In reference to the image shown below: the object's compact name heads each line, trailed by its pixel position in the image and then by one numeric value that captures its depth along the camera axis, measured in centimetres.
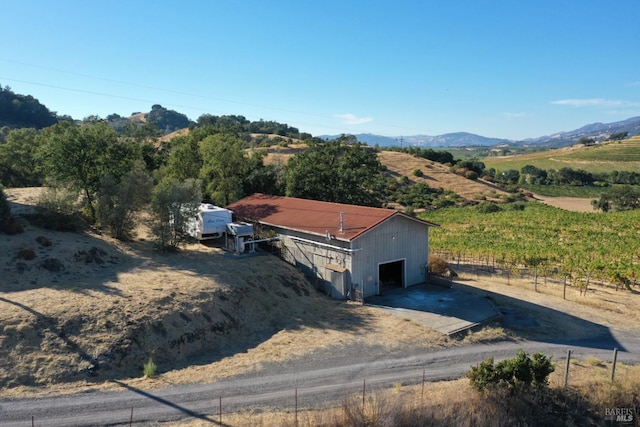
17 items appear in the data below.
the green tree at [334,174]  4175
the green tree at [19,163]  4381
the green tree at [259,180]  4275
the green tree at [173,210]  2711
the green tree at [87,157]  2831
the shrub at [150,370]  1584
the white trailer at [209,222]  2973
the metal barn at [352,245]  2530
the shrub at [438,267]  3152
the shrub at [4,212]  2398
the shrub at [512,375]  1466
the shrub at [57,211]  2584
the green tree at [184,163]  4150
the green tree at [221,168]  3978
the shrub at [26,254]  2168
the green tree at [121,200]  2738
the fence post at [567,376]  1549
